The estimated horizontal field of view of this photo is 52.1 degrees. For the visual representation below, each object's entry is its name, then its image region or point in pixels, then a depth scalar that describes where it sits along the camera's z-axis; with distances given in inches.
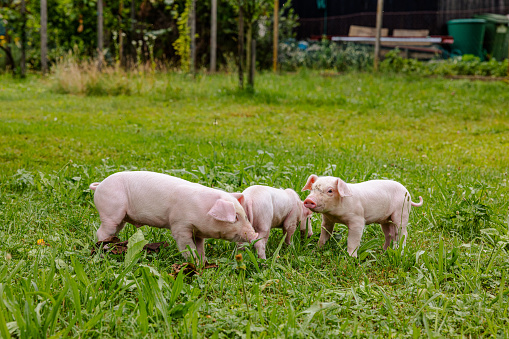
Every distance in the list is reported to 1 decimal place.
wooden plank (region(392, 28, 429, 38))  688.4
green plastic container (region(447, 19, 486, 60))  672.4
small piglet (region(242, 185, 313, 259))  115.3
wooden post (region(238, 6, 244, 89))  444.8
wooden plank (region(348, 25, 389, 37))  707.8
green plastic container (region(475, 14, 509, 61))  676.3
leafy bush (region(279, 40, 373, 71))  603.7
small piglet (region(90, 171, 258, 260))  108.4
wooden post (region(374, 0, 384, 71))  535.5
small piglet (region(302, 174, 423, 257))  114.8
